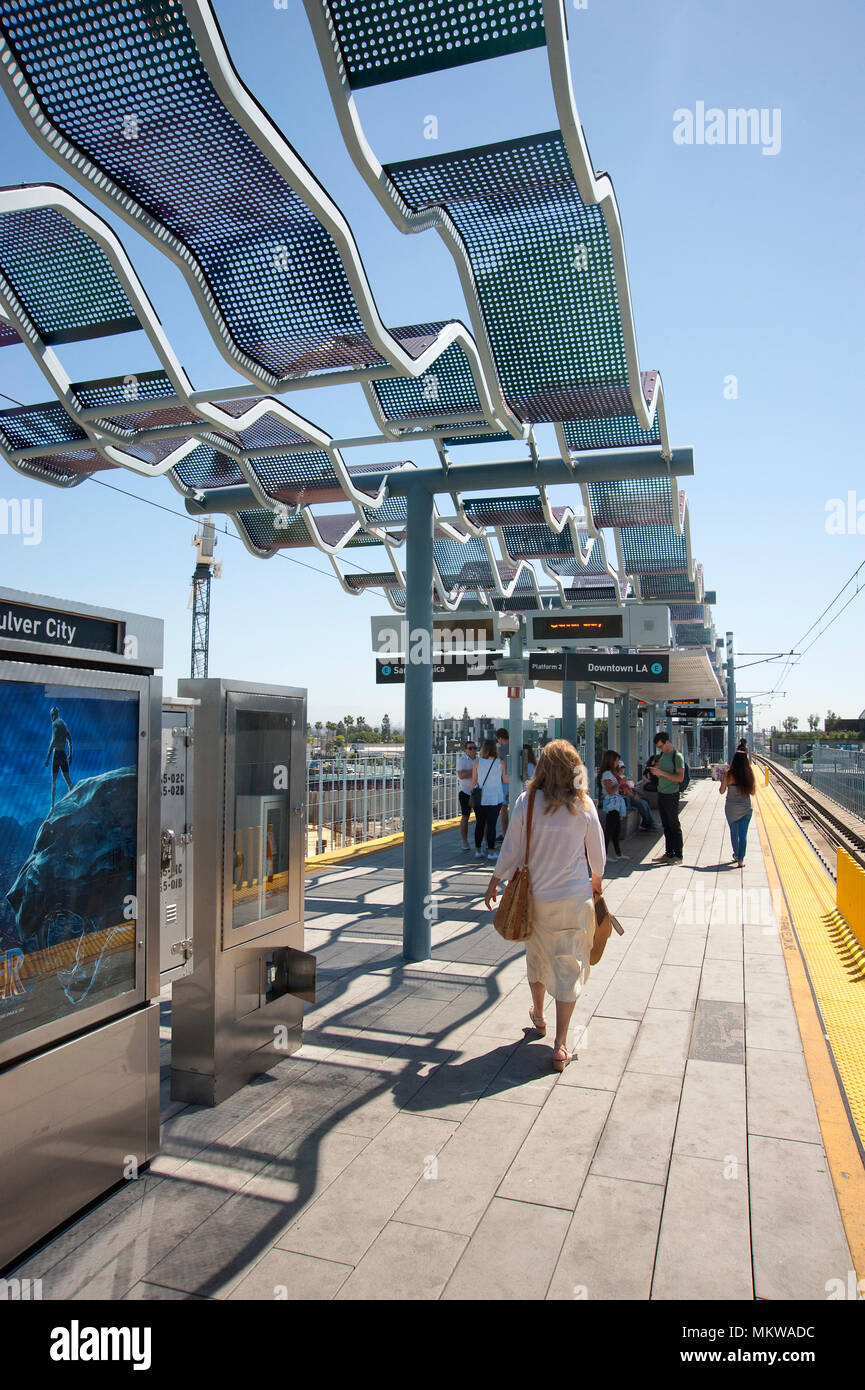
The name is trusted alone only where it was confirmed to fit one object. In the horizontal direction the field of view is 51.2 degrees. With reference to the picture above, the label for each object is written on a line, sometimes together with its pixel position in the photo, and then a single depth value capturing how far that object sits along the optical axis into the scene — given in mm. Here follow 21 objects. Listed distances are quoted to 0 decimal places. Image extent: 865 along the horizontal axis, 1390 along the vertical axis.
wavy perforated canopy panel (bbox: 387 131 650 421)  4328
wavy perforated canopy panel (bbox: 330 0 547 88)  3537
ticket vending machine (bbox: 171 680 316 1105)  4586
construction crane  104375
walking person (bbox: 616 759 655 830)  15875
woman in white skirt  4992
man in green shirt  12016
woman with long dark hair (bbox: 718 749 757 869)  11234
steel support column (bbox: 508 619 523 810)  13656
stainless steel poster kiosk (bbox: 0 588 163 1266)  3229
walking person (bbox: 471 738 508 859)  12500
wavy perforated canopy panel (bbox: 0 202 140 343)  5109
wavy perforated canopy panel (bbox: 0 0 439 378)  3613
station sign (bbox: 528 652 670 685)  13320
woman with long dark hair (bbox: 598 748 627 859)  12974
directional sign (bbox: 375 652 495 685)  12391
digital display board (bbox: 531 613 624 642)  12297
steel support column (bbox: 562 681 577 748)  15957
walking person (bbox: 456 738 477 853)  13484
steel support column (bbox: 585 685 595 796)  19703
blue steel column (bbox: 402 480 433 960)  7305
